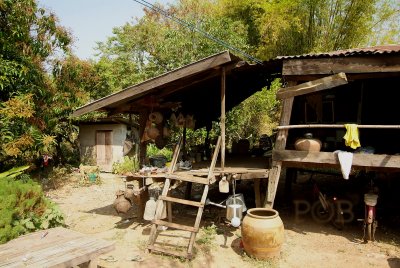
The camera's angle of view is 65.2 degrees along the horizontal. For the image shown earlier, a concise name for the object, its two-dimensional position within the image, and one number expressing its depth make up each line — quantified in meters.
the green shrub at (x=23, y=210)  5.58
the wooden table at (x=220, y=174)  6.94
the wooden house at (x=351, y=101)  6.22
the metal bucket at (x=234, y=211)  6.37
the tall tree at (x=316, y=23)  16.09
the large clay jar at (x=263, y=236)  5.66
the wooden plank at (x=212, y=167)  6.55
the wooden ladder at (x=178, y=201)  5.88
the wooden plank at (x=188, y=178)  6.46
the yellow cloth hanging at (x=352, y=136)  6.22
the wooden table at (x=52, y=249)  4.01
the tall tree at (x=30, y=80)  9.45
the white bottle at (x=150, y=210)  6.72
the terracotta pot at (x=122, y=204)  7.05
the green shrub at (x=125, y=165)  15.88
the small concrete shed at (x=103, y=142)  16.64
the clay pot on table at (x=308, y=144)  6.77
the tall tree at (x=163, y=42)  16.69
